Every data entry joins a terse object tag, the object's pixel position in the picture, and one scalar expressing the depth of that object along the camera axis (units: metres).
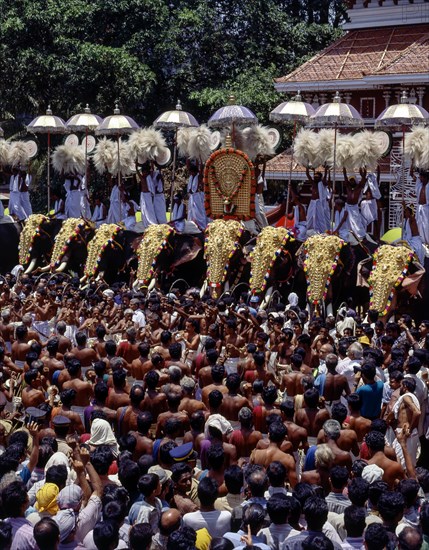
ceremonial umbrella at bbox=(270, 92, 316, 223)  17.56
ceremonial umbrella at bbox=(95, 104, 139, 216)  18.69
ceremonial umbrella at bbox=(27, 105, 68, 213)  20.02
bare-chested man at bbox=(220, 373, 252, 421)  8.83
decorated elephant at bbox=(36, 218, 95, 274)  18.53
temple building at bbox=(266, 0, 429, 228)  22.84
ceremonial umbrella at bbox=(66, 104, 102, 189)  19.66
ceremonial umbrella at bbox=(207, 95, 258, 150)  17.48
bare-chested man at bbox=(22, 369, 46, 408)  9.16
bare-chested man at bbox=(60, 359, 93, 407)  9.45
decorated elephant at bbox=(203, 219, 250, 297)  16.23
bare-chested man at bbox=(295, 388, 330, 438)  8.57
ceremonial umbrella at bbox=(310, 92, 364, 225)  16.25
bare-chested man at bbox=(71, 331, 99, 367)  10.93
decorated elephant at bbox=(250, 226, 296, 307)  15.81
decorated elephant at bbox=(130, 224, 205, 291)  17.17
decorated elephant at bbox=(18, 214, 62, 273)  19.19
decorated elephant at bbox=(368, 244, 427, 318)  14.35
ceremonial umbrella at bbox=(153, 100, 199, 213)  18.42
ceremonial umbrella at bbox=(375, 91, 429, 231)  15.45
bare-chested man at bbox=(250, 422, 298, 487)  7.63
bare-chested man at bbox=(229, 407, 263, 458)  8.10
